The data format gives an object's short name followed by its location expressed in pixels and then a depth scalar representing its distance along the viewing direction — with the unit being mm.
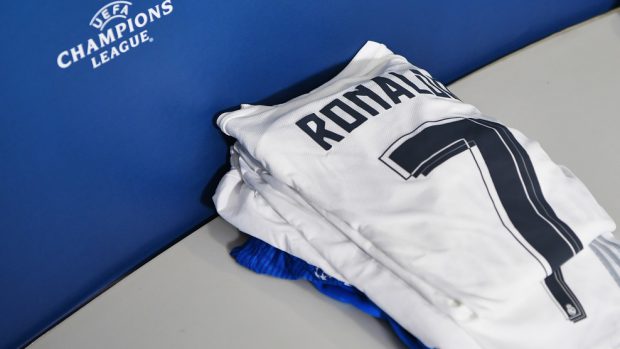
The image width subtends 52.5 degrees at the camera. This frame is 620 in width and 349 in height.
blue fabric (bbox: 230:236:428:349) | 797
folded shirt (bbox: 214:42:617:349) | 711
